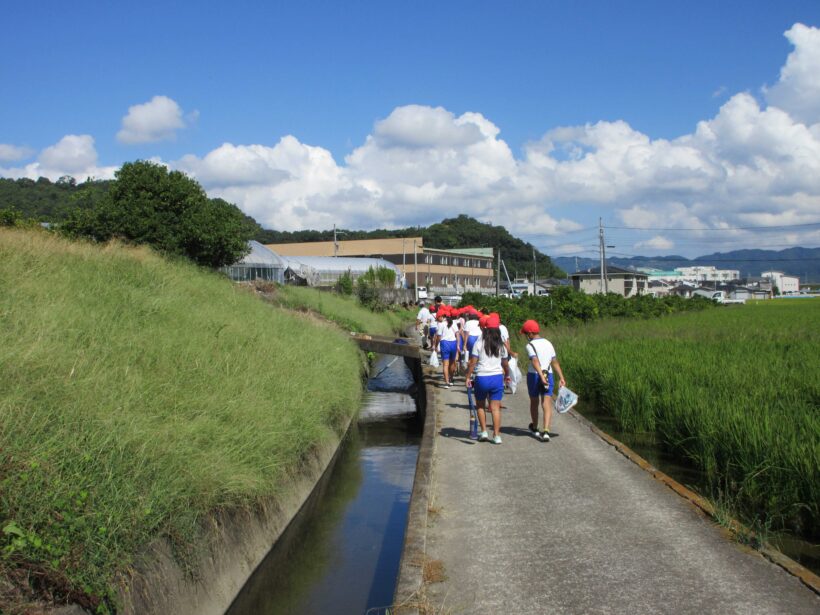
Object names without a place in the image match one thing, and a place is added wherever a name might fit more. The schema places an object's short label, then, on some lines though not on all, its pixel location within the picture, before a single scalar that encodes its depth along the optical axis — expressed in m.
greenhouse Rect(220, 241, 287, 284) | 40.84
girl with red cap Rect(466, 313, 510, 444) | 9.44
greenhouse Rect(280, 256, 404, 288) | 55.25
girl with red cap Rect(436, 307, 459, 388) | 15.68
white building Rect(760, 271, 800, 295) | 153.66
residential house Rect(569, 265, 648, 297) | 81.50
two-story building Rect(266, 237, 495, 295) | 85.17
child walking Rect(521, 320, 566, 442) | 9.76
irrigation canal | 6.63
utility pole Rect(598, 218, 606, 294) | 59.73
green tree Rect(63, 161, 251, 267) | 21.45
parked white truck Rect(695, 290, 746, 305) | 100.81
